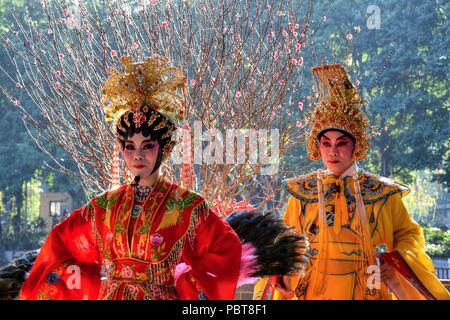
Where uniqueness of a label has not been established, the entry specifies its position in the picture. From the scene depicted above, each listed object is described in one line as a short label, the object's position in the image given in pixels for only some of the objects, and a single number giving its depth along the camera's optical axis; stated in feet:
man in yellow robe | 17.06
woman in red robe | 13.94
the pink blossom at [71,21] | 23.28
